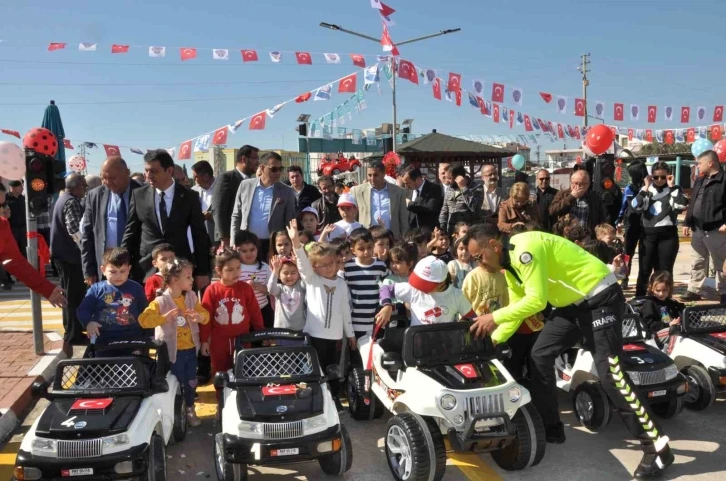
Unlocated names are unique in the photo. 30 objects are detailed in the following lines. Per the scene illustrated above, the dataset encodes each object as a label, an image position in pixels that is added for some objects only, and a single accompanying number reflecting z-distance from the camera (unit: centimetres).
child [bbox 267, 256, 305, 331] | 528
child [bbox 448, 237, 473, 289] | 573
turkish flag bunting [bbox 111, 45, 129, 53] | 1330
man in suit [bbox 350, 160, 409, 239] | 744
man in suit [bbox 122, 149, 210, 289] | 553
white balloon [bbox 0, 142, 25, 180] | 802
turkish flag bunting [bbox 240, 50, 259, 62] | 1416
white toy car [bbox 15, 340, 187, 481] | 326
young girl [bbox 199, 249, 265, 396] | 495
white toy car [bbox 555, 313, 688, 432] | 445
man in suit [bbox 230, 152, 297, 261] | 663
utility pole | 4569
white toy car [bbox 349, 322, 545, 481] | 360
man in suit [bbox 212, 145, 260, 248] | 698
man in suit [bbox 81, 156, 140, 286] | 591
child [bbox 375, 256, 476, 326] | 460
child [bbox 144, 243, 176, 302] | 519
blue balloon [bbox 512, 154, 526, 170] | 2188
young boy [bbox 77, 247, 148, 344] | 482
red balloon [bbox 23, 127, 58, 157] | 702
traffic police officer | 389
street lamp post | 1538
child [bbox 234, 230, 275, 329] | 567
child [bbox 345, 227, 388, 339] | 536
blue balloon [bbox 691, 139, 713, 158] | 1219
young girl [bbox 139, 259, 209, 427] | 459
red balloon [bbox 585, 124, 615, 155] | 1128
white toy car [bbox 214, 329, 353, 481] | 354
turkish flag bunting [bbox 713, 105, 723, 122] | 1945
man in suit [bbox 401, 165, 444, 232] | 777
